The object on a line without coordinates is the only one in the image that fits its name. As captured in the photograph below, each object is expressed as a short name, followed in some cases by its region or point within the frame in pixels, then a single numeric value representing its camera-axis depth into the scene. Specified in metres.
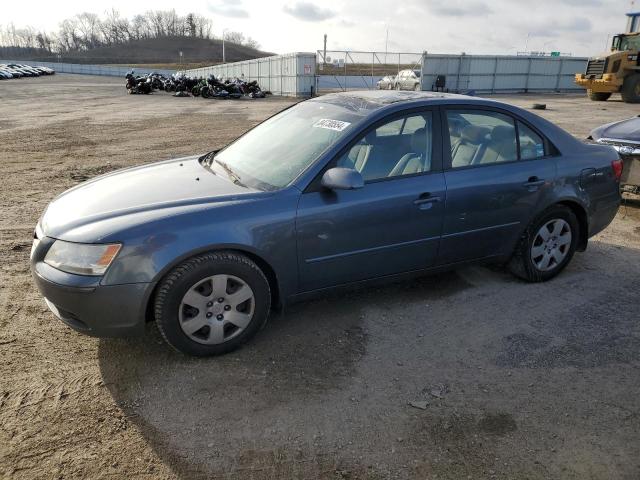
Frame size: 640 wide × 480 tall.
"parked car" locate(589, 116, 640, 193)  6.14
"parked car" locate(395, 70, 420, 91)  29.11
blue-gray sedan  2.94
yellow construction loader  22.16
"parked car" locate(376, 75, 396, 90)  29.49
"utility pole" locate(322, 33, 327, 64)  30.99
